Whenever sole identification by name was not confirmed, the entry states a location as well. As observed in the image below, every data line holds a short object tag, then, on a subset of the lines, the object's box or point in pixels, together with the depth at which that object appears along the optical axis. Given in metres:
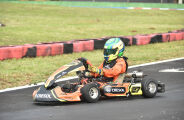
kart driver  14.75
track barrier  23.62
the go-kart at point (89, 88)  13.48
